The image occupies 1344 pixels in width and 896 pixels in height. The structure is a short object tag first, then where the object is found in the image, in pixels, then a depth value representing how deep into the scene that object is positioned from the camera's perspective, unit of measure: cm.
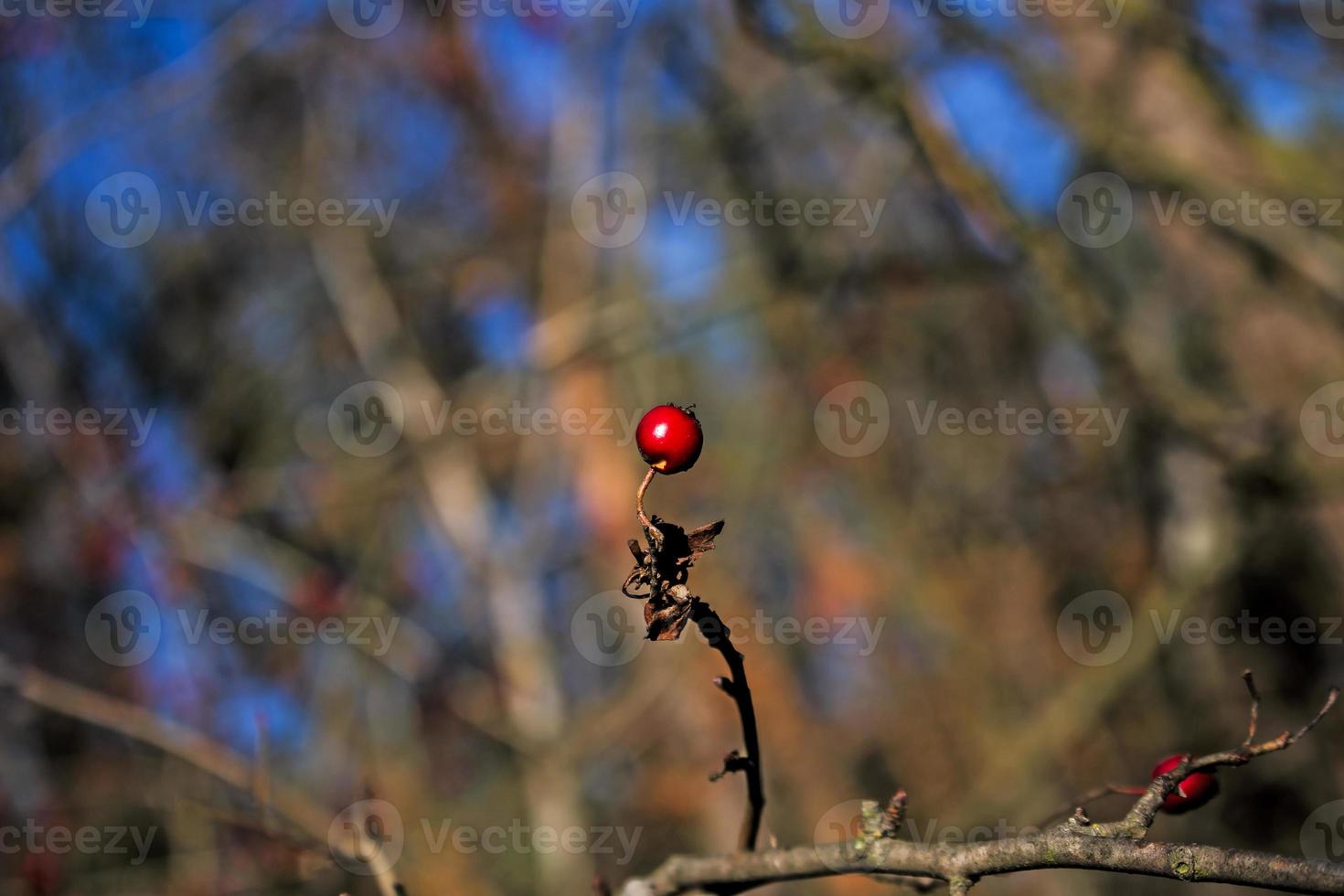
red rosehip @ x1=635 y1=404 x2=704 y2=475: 95
